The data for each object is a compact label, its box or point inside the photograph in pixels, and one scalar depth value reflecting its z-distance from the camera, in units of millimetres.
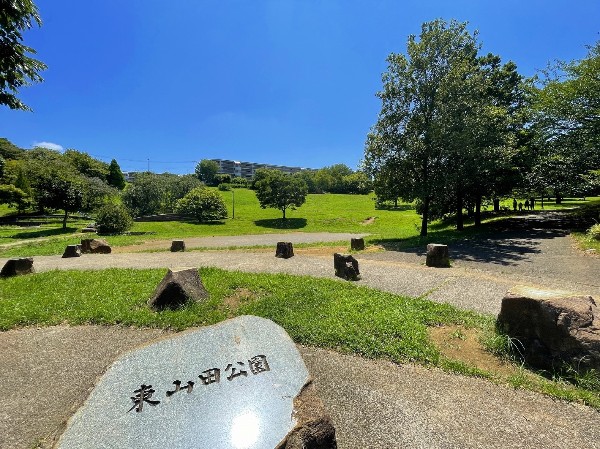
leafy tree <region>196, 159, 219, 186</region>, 96062
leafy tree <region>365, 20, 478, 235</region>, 18438
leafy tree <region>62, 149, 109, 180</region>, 63403
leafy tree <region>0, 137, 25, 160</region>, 60219
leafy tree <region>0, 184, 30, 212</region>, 39000
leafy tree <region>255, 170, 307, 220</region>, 43375
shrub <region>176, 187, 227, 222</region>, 41306
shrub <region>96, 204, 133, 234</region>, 28531
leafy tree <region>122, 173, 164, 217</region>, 41500
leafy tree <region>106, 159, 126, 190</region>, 73500
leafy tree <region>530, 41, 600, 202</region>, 18500
